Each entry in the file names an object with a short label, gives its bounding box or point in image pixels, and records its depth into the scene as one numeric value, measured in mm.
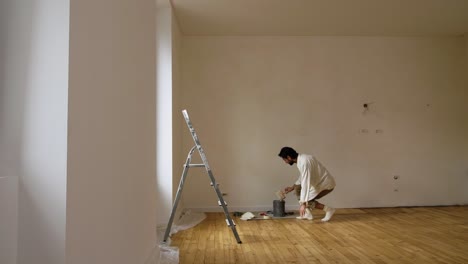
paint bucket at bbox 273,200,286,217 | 4593
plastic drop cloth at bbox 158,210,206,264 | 2596
